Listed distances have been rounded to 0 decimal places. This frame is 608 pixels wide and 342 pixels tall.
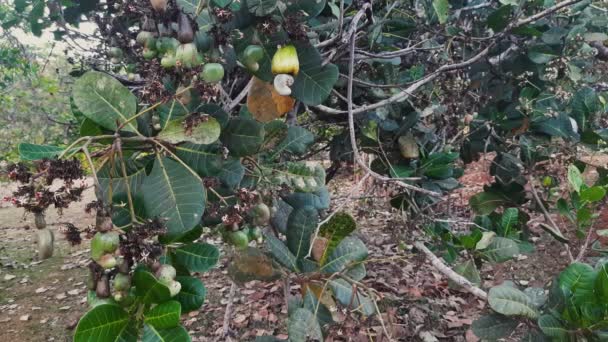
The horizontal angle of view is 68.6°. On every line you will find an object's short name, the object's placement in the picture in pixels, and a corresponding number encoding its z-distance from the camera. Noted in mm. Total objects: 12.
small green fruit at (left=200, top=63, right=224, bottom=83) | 742
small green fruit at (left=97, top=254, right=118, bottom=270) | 571
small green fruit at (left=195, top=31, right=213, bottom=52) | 770
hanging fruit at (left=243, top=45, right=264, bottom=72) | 820
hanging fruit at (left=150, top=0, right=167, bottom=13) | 704
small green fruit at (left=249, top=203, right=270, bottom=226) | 836
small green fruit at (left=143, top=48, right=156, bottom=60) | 821
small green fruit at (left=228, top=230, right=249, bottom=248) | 786
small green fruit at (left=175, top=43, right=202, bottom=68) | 722
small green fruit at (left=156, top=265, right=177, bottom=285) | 629
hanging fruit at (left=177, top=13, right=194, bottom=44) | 726
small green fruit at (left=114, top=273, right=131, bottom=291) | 611
